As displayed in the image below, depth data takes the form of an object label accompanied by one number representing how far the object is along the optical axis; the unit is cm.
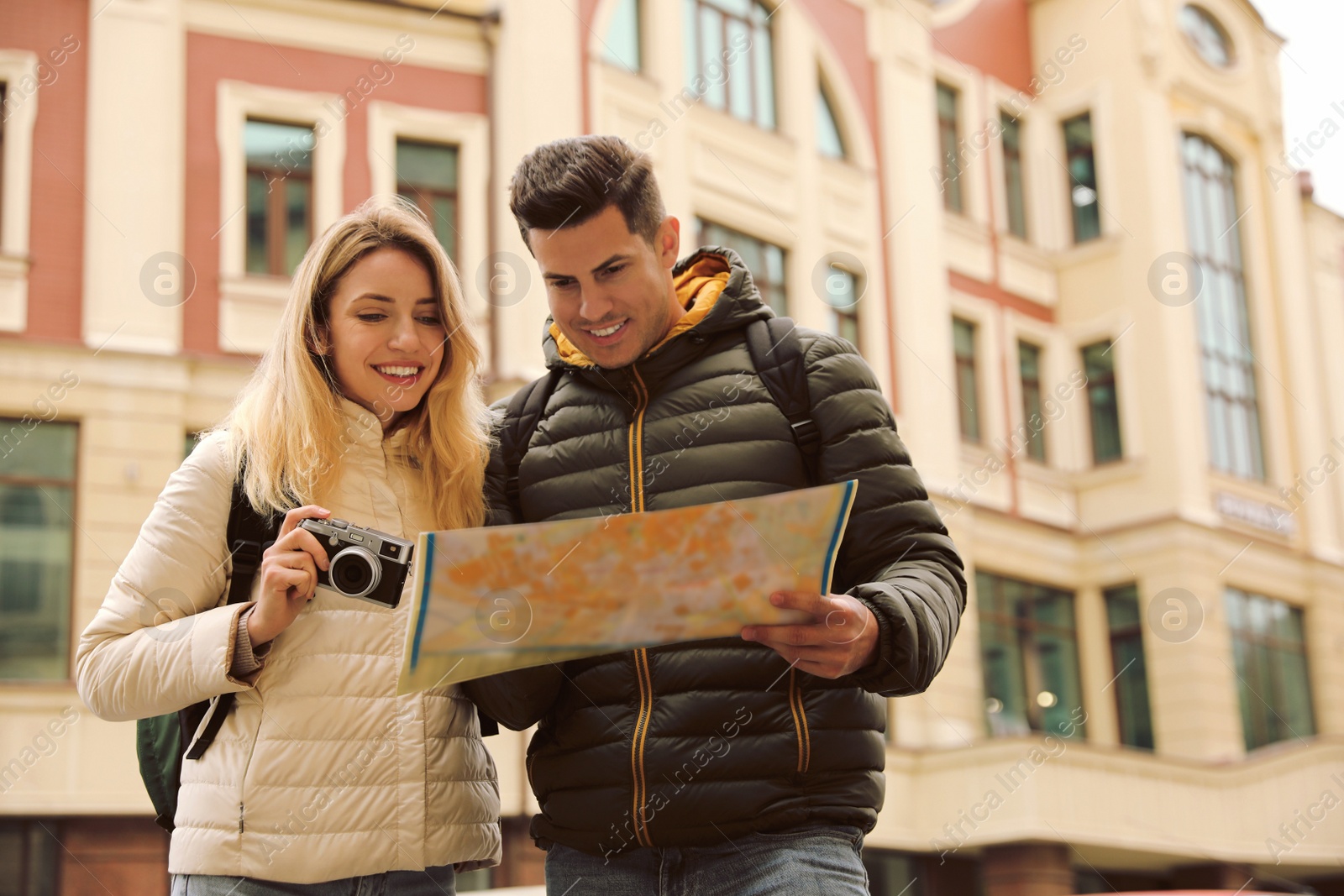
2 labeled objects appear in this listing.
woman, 250
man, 244
